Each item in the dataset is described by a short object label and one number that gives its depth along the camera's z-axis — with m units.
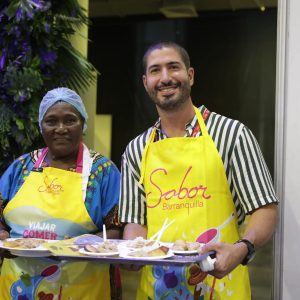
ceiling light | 4.23
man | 1.65
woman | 1.92
